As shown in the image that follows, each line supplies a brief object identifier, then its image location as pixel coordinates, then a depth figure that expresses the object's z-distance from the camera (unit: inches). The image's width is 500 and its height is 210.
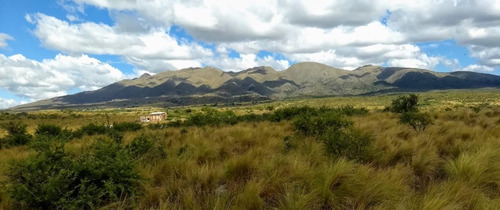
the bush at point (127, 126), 935.7
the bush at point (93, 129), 836.6
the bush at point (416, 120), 460.8
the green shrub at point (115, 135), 419.4
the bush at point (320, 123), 394.5
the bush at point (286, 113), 888.3
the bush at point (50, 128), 781.9
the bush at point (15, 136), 680.4
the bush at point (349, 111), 1004.9
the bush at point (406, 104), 1000.9
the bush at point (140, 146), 271.6
